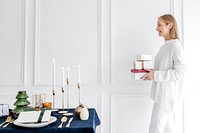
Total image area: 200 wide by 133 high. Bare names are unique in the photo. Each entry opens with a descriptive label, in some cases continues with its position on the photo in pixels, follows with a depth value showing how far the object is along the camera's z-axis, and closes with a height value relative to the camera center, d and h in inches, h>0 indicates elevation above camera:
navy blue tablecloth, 53.3 -15.2
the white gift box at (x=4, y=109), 66.2 -12.7
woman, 81.7 -3.0
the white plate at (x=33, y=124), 53.9 -14.1
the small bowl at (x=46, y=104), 75.2 -12.5
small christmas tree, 66.8 -10.5
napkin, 56.7 -13.1
